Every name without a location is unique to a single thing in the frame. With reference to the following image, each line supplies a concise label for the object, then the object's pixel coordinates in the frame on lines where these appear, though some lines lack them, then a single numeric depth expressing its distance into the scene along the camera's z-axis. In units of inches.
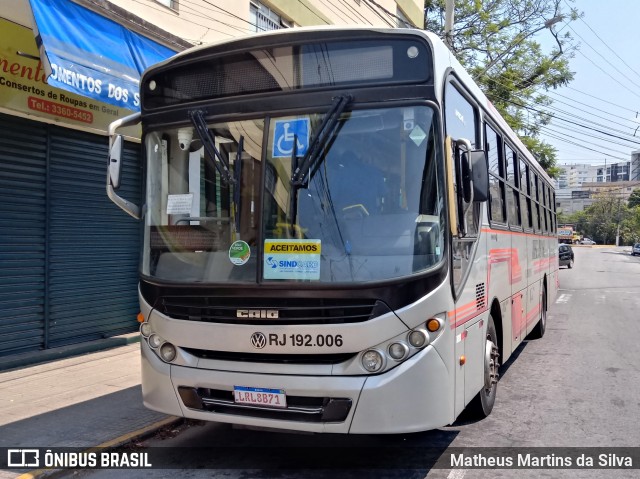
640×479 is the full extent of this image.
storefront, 301.4
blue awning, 286.4
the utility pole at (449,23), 592.7
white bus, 153.0
